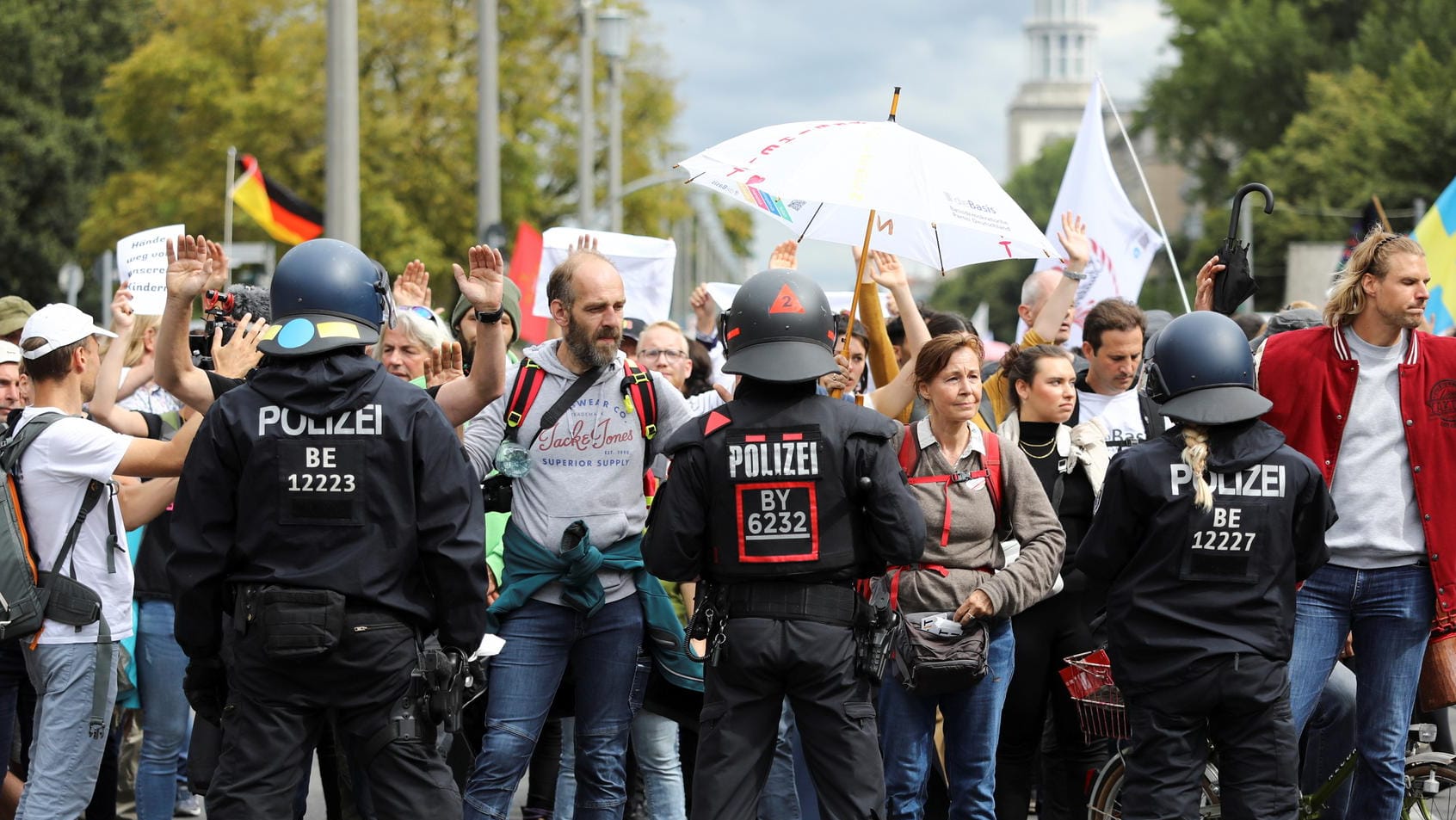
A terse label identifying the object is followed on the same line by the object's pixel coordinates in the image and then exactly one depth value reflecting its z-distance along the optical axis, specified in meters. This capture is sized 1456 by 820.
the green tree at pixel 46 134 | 41.91
